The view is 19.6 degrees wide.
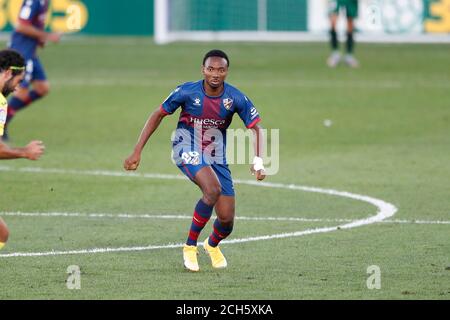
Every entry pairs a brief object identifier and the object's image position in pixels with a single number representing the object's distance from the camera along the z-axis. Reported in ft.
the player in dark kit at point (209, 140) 36.60
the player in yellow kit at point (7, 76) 35.09
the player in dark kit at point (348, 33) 99.19
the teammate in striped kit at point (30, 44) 65.67
